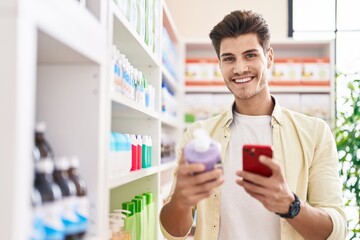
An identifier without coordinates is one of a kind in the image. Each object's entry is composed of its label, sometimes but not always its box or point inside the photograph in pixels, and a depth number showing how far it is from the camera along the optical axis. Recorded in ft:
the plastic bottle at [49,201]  4.13
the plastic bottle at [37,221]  3.96
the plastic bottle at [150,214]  10.24
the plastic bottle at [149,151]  9.86
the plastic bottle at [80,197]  4.66
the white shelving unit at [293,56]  17.28
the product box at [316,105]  17.12
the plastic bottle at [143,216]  9.51
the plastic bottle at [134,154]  8.30
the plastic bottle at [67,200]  4.40
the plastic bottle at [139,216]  9.20
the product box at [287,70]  17.48
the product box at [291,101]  17.26
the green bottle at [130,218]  8.54
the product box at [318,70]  17.38
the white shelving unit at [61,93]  3.63
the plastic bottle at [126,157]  7.04
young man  7.32
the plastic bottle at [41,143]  4.49
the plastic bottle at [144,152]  9.29
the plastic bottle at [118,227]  7.40
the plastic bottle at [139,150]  8.77
